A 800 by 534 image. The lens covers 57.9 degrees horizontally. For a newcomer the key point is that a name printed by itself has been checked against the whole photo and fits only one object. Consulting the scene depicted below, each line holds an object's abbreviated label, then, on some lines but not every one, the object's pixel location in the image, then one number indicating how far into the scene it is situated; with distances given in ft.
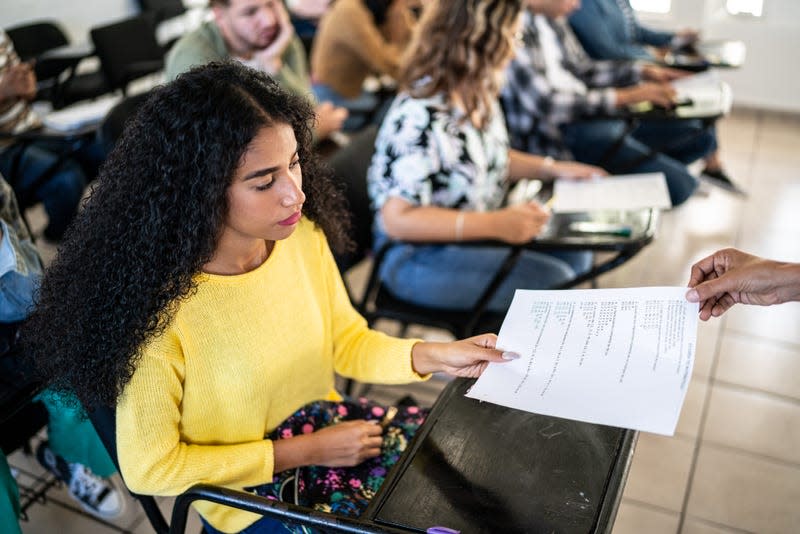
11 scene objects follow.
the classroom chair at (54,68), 12.21
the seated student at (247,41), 8.03
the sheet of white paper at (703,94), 8.08
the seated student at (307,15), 15.56
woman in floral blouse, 5.77
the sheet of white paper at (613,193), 5.98
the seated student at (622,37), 10.64
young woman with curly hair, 3.20
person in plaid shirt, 8.13
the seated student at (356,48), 10.80
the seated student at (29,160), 8.19
